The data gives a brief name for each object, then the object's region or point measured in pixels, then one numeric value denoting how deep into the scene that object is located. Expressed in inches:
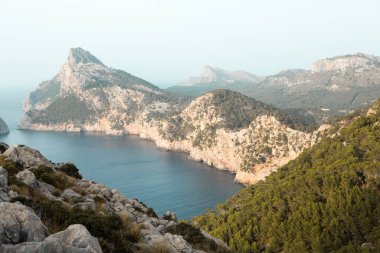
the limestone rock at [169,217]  1309.1
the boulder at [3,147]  1373.0
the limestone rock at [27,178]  954.1
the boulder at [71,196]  1008.7
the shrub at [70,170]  1402.6
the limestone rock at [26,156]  1167.6
